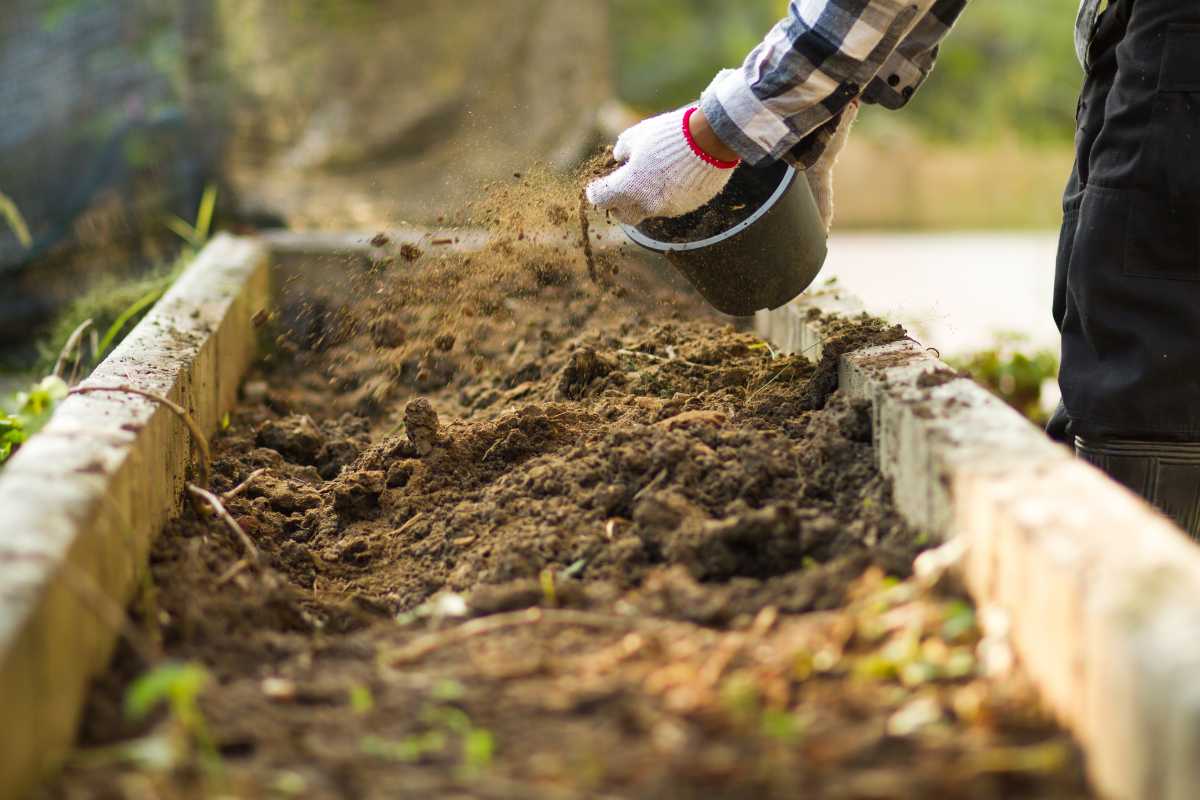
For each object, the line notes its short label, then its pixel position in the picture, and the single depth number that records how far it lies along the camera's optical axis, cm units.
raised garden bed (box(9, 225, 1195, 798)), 262
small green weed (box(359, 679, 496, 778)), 263
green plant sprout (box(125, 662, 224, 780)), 259
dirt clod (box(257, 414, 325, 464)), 616
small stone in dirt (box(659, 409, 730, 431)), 483
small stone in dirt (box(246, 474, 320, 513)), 531
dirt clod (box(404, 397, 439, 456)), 531
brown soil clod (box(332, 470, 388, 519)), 519
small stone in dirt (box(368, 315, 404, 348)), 682
